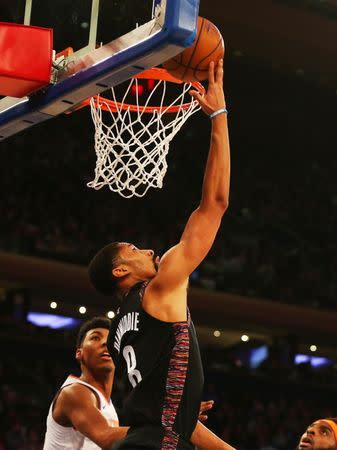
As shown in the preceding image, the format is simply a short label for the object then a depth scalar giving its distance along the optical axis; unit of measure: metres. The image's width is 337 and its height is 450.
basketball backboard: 3.46
